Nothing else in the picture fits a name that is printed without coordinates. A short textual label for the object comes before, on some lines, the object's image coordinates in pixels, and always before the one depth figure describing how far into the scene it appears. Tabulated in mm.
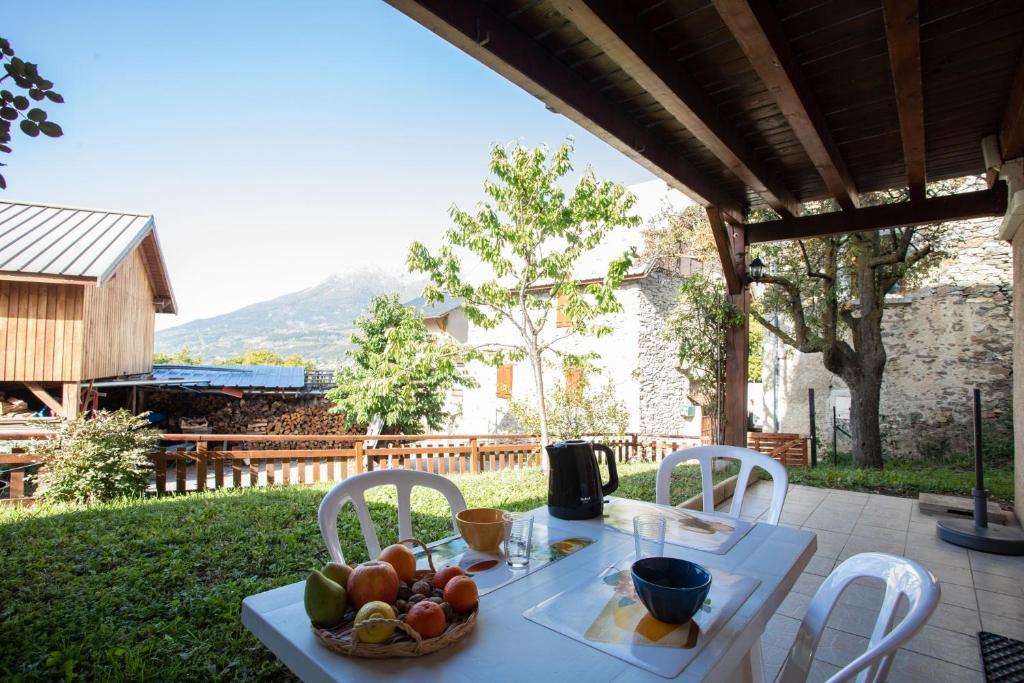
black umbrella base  3283
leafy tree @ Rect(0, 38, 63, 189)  1340
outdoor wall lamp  5054
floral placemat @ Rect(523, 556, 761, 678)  870
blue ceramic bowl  931
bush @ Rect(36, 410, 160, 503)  4781
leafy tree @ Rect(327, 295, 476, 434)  12578
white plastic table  810
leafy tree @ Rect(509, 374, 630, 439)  9609
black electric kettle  1653
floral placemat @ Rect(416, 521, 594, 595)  1190
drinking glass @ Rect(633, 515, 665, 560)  1316
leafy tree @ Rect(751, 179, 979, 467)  7051
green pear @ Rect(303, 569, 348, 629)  878
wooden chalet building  8141
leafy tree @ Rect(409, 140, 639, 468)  7070
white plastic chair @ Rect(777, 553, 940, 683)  801
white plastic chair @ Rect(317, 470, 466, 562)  1526
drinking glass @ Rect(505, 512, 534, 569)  1276
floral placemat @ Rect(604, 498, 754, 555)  1474
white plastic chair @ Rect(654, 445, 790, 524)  2195
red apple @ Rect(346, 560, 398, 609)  908
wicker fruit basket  817
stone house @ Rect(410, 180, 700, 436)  10586
